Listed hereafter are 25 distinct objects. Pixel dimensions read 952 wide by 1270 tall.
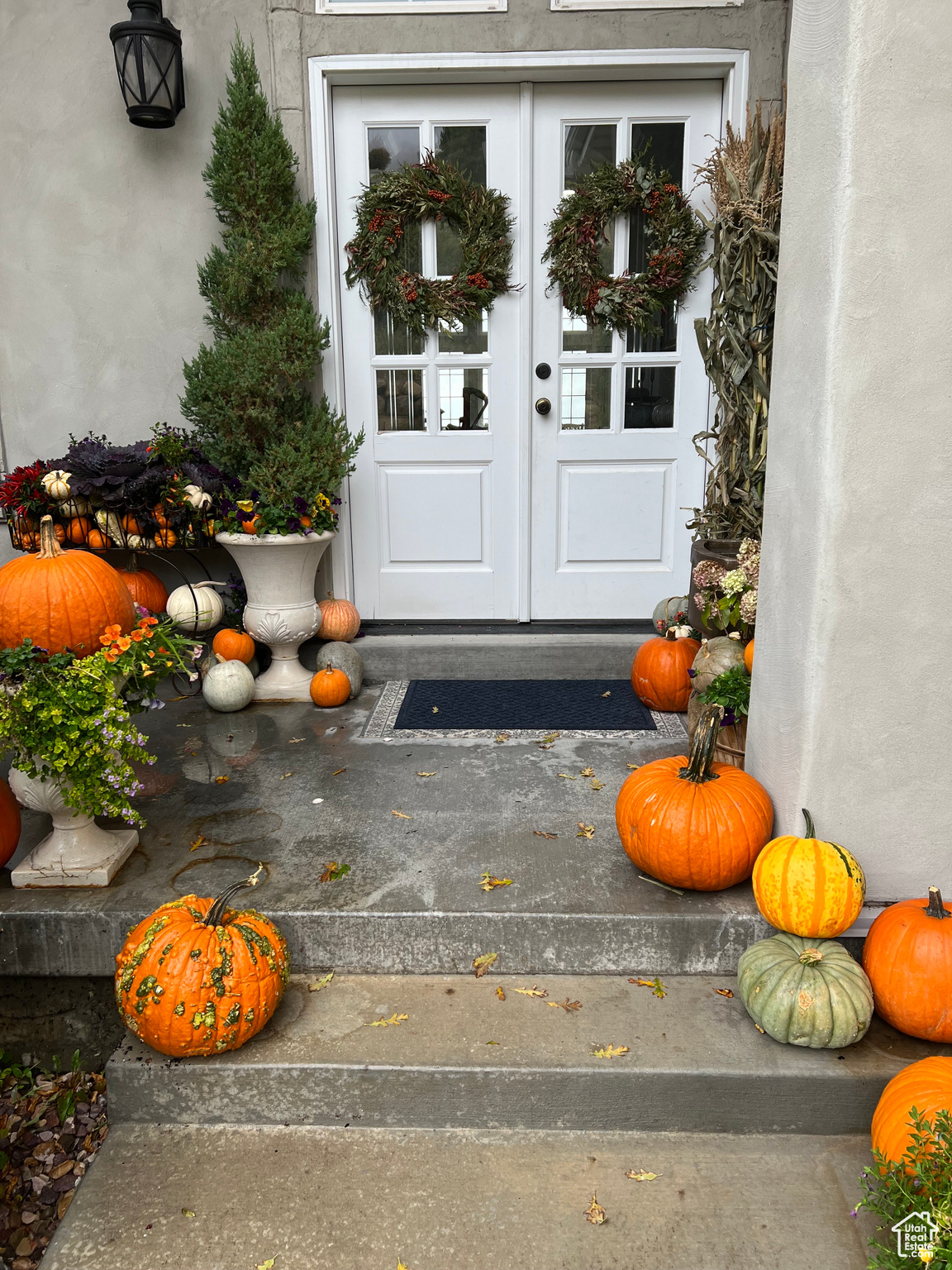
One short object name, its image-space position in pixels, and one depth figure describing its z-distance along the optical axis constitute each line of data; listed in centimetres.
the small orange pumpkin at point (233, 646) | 386
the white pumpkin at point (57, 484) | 368
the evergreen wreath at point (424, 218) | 400
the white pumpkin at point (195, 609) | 379
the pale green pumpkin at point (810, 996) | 192
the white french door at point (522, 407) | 403
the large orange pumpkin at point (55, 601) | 222
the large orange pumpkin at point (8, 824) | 235
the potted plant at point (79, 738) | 212
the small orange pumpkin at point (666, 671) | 354
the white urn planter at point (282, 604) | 375
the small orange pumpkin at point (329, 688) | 370
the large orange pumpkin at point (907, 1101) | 166
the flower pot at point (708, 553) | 336
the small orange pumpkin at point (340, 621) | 407
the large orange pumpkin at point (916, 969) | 192
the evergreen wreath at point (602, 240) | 400
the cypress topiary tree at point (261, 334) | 366
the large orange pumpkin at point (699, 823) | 222
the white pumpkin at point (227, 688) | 362
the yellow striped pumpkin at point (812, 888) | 202
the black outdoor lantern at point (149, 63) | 365
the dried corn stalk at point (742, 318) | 337
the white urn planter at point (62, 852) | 232
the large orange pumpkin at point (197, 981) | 190
